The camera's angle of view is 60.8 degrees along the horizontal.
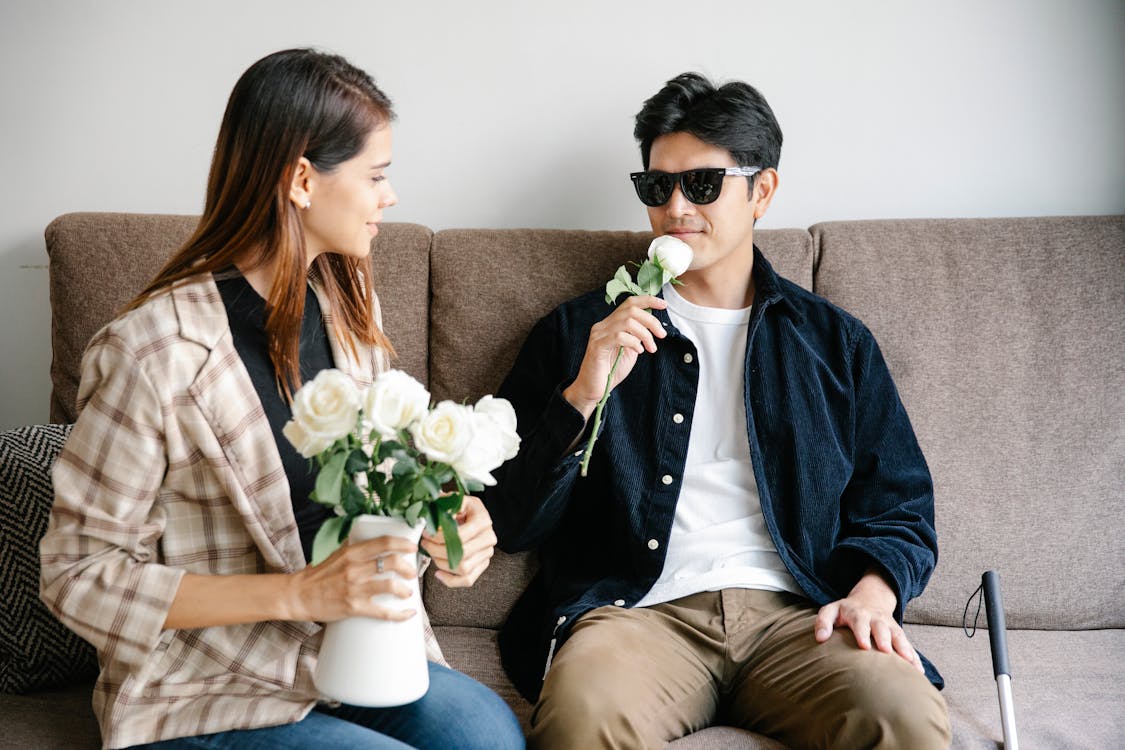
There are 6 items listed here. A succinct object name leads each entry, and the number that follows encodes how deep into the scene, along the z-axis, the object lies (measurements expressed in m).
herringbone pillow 1.73
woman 1.32
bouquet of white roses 1.18
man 1.72
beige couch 2.06
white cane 1.65
